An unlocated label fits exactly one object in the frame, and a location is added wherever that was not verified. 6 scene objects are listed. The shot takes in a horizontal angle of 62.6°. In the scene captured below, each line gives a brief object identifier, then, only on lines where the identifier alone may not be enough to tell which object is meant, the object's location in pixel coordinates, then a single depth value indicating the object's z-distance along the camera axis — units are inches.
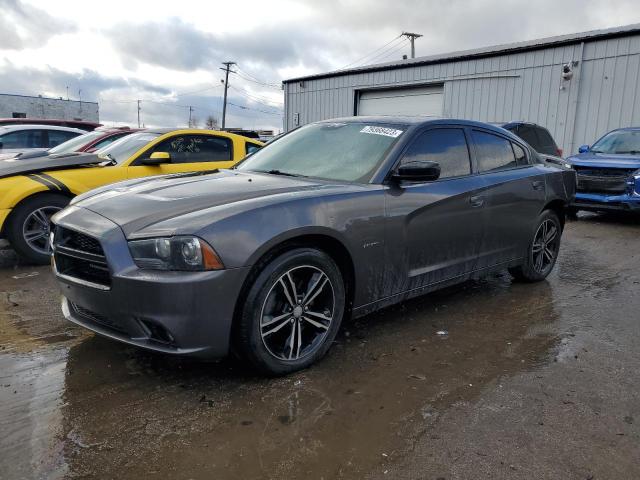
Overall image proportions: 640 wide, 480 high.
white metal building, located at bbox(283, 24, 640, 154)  535.8
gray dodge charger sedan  105.7
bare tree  3204.2
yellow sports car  214.7
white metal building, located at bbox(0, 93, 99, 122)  1786.4
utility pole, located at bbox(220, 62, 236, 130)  2181.3
